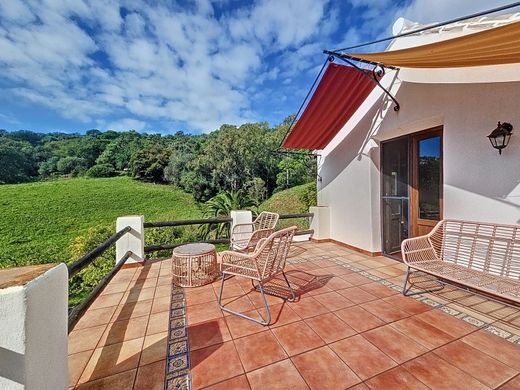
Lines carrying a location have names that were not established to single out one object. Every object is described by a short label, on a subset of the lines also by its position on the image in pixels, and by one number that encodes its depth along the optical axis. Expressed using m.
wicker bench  2.45
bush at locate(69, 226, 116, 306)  6.59
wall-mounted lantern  2.64
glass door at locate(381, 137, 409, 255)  4.27
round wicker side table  3.34
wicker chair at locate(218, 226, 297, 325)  2.42
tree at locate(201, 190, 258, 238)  9.12
